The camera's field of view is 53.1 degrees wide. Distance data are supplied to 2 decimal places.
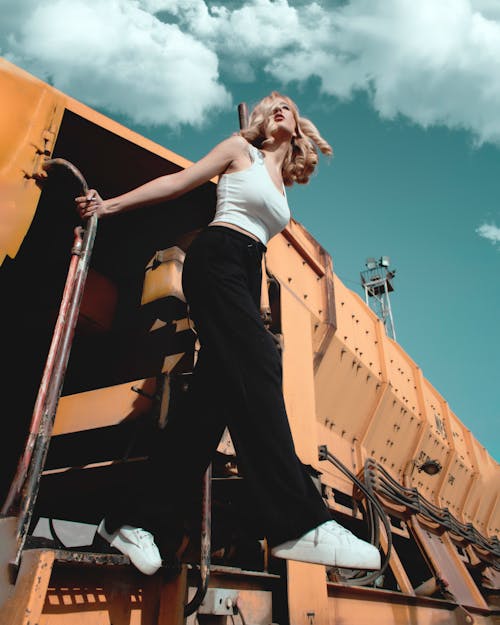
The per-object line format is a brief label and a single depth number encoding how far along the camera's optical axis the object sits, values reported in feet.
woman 3.92
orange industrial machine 3.98
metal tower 54.85
